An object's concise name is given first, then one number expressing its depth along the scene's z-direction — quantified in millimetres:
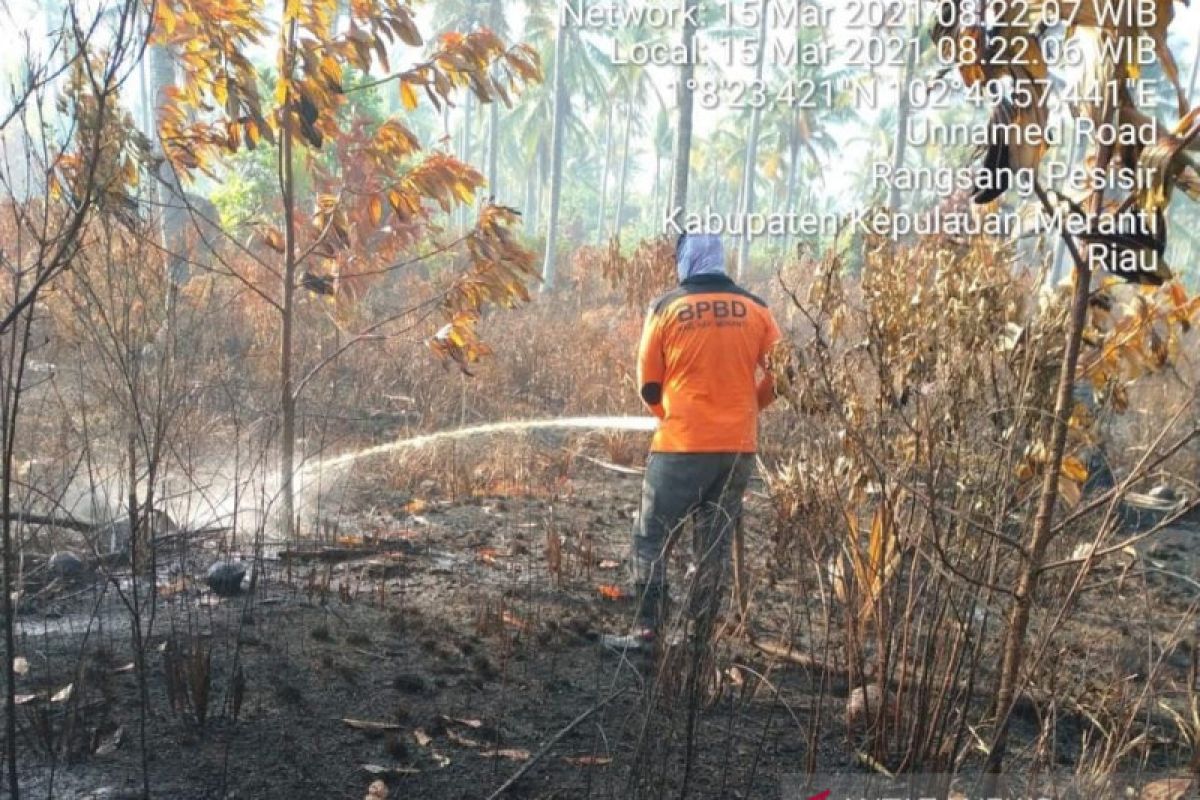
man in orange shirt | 3594
